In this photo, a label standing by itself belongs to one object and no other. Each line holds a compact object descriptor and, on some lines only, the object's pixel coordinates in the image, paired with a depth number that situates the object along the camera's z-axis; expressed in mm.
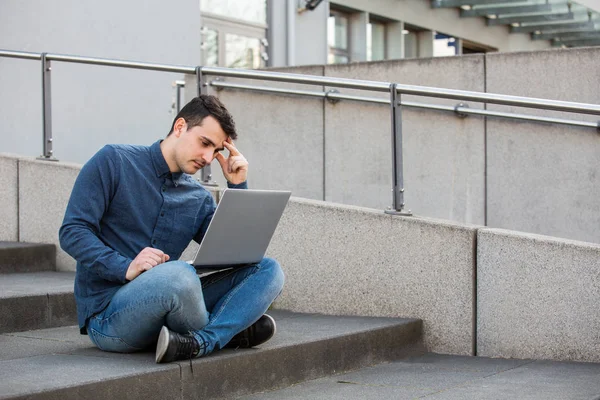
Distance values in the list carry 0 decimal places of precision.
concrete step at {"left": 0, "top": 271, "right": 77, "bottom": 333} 4879
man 3939
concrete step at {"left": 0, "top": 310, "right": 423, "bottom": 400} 3596
